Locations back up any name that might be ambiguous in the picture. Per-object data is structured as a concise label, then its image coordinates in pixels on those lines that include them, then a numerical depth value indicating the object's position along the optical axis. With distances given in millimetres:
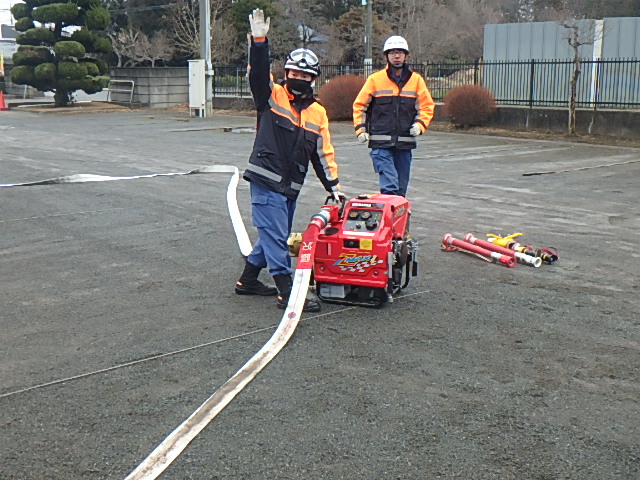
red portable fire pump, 6152
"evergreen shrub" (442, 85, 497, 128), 23609
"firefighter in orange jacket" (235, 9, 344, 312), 6207
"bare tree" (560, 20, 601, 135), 21244
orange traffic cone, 36209
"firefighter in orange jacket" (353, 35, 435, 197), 8961
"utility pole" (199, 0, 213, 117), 29453
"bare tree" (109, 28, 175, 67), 48375
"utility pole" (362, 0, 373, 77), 33409
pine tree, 35031
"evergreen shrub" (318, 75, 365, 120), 26578
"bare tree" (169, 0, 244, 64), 43875
